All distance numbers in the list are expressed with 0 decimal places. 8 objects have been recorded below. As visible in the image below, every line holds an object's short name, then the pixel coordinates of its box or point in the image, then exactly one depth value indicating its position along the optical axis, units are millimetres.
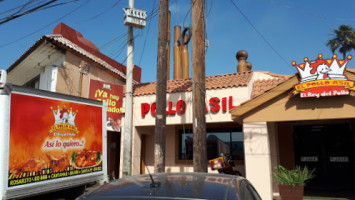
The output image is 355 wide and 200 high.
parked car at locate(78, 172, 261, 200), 2328
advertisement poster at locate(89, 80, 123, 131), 12703
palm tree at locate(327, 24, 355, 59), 45975
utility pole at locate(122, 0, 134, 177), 10672
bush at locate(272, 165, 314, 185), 7872
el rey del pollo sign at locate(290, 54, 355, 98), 7754
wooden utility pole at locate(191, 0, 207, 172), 7551
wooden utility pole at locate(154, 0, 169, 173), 8860
